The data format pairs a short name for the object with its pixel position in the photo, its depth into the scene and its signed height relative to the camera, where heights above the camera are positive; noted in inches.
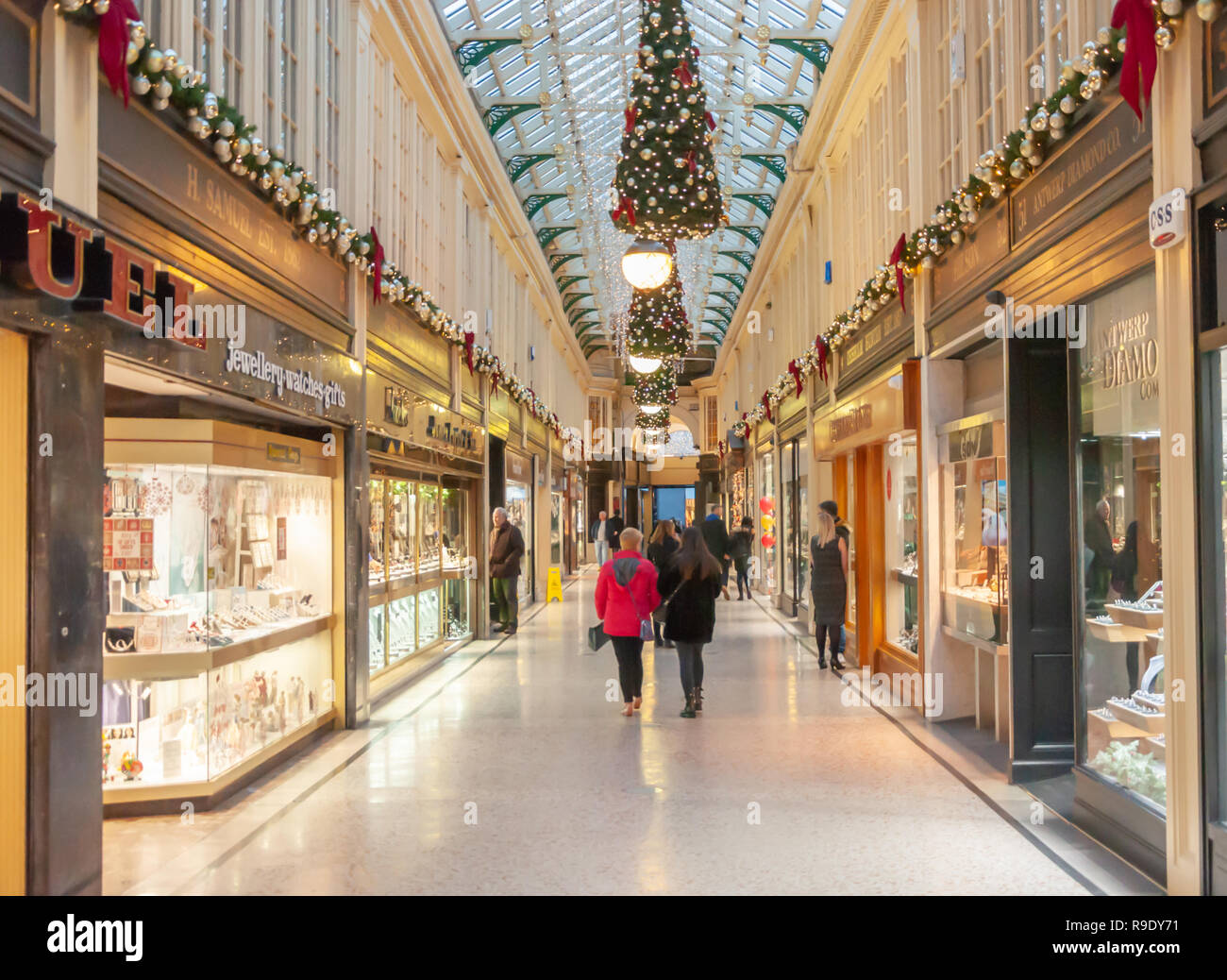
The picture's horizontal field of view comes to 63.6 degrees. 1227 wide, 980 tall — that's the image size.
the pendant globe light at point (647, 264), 355.9 +91.1
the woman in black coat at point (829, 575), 363.6 -22.2
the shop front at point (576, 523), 986.7 -7.1
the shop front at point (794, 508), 556.1 +4.4
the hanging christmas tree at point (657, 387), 761.6 +101.5
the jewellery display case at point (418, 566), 336.2 -20.3
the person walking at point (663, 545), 447.2 -13.4
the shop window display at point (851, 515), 425.9 +0.1
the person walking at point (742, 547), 697.0 -21.9
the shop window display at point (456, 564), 454.0 -21.5
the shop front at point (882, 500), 323.3 +5.5
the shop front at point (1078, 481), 167.5 +6.8
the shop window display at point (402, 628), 354.3 -40.6
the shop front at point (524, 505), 592.4 +7.9
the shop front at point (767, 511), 695.1 +3.3
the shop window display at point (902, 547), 339.9 -11.8
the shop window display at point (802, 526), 549.0 -6.1
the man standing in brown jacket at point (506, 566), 483.2 -24.1
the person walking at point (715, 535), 557.6 -11.0
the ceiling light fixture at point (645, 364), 587.2 +92.0
